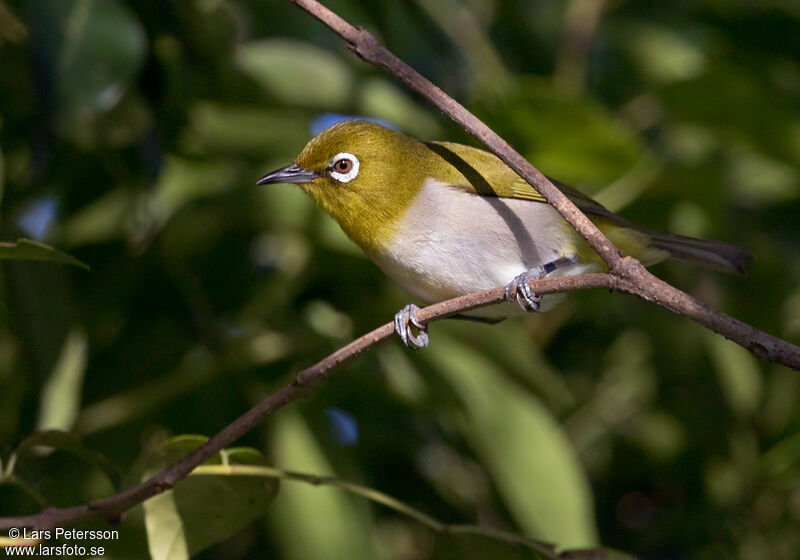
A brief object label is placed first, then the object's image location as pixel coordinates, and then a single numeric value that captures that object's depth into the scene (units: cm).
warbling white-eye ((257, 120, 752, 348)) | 577
